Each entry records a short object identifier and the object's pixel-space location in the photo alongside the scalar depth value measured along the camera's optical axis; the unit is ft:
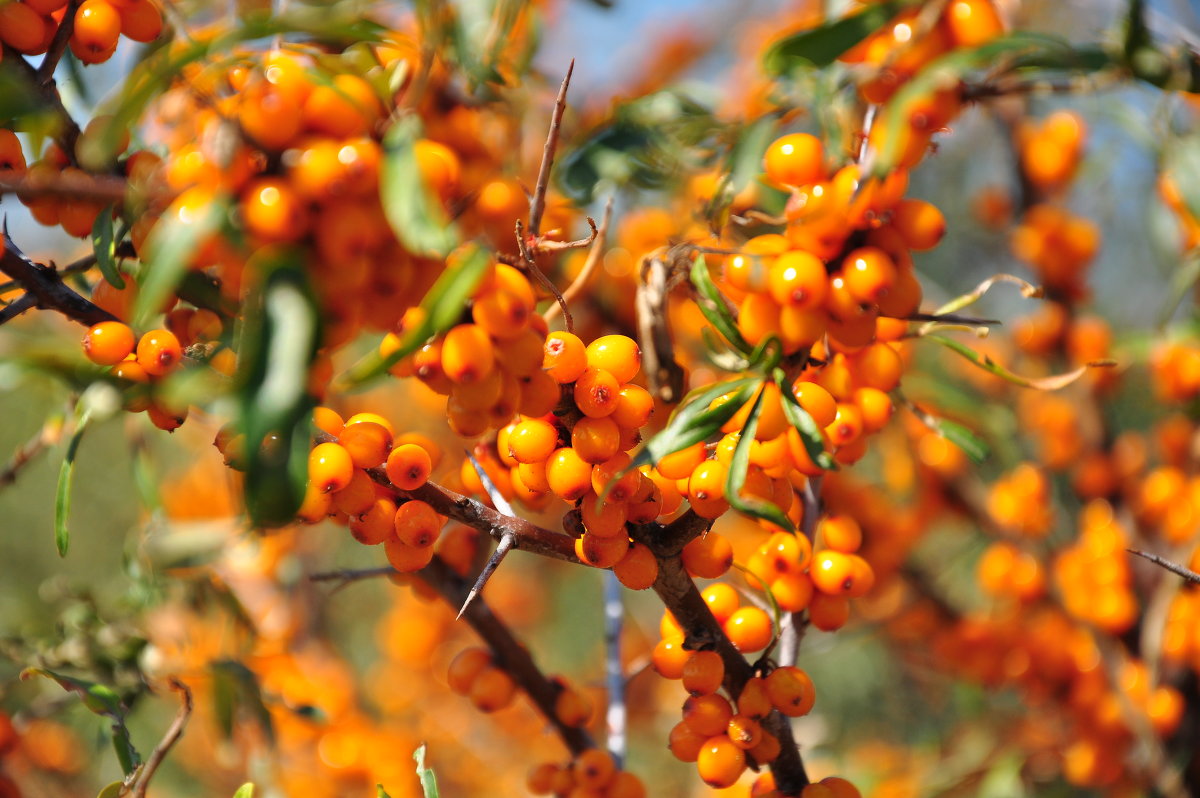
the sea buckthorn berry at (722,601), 2.00
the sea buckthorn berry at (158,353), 1.91
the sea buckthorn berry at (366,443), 1.89
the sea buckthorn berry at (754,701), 1.95
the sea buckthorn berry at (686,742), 1.96
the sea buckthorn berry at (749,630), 1.97
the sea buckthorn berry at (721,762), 1.95
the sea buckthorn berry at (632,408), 1.88
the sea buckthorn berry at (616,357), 1.89
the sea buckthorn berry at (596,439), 1.87
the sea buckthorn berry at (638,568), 1.90
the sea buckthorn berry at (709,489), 1.88
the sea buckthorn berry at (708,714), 1.95
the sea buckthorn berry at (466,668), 2.09
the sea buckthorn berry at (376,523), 1.90
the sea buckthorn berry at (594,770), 2.05
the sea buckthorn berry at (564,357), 1.86
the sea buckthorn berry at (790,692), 1.95
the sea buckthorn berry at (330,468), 1.86
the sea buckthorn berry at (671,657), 1.97
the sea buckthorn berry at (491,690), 2.08
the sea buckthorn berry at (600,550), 1.89
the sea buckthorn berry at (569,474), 1.88
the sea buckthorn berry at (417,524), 1.90
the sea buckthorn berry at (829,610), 2.01
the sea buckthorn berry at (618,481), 1.88
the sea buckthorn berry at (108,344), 1.91
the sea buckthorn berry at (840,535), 2.02
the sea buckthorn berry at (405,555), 1.91
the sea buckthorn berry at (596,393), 1.87
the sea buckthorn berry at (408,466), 1.89
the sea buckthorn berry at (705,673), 1.94
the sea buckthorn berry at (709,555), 1.94
